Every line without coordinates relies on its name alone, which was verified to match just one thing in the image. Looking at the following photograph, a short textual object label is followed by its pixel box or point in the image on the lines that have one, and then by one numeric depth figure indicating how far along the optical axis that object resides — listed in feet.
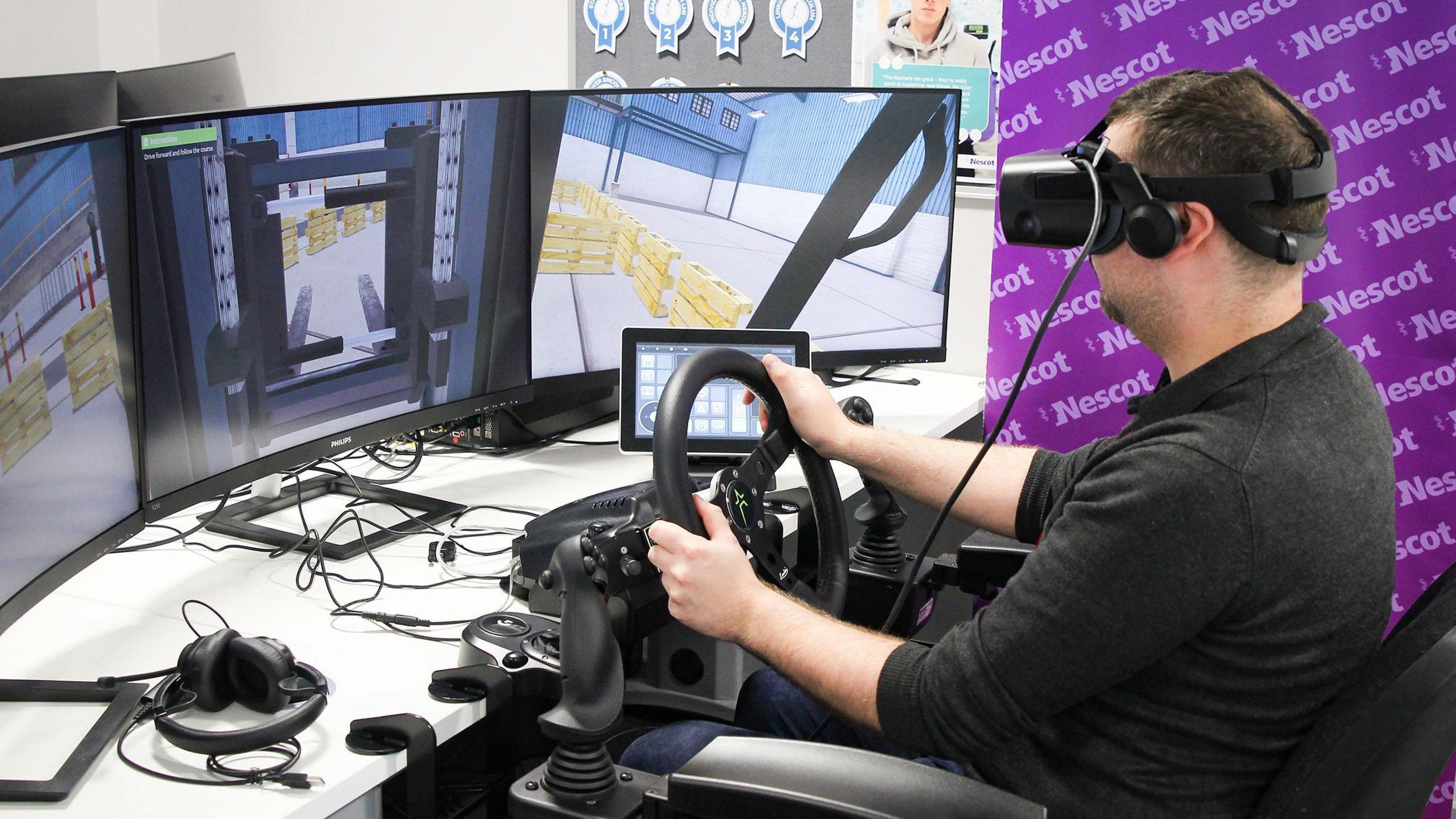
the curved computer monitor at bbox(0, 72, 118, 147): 5.19
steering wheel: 3.60
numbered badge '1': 9.57
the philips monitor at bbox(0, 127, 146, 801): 3.44
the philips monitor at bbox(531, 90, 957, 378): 6.20
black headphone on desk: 3.55
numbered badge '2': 9.23
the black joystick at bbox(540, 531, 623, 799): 3.50
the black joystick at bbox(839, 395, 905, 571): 5.25
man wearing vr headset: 3.17
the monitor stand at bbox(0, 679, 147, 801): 3.14
